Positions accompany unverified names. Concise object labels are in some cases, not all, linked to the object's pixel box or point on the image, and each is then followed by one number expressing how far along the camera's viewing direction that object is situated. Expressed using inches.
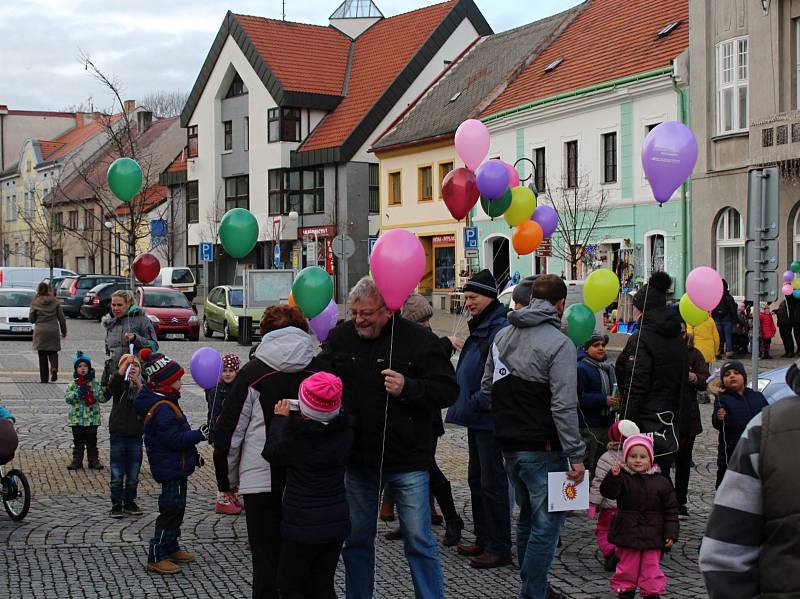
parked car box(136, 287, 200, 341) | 1164.5
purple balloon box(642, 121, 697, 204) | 367.6
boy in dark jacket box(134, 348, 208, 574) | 283.6
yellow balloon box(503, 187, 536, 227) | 436.8
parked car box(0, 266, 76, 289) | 1619.1
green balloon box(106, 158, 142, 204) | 468.4
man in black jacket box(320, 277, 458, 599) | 230.1
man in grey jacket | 245.0
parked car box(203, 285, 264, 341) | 1155.9
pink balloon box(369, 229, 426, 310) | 255.9
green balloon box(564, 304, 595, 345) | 339.9
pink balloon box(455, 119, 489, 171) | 450.3
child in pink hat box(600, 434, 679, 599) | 249.3
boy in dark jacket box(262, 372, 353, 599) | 210.2
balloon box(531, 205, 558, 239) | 460.1
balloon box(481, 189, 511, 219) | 424.8
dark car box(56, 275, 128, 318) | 1590.8
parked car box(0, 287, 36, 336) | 1173.1
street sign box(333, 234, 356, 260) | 1156.5
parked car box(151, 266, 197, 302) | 1778.5
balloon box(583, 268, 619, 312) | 384.8
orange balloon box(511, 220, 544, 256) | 441.4
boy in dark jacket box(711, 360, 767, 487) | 332.2
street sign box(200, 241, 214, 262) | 1534.2
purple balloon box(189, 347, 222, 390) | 320.8
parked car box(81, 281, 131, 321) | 1480.1
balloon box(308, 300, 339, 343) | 367.6
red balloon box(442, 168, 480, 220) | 419.8
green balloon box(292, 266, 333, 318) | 338.3
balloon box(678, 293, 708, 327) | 416.5
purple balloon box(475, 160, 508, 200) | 409.7
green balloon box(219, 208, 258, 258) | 397.7
